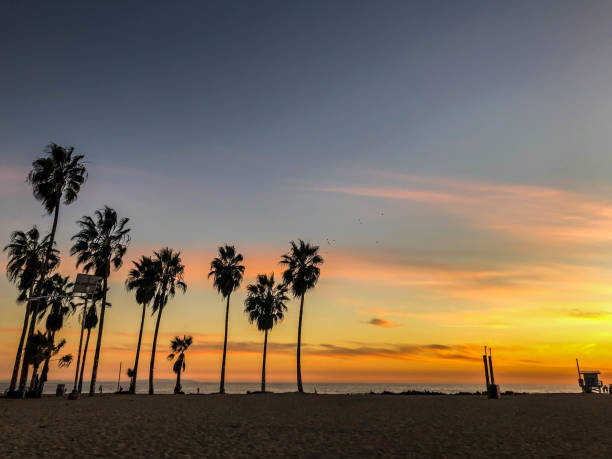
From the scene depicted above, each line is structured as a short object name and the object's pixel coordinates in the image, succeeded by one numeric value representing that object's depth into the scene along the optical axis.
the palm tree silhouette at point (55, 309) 47.78
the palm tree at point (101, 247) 42.88
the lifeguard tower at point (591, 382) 52.91
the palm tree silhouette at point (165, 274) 50.72
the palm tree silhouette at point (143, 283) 49.10
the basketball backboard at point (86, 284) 38.22
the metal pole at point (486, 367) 48.72
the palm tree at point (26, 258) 41.88
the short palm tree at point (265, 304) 54.25
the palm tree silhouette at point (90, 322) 44.03
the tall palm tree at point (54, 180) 39.09
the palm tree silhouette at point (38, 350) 37.78
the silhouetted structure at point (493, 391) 37.78
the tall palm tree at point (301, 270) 52.84
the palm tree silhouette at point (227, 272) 54.22
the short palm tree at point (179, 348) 54.59
